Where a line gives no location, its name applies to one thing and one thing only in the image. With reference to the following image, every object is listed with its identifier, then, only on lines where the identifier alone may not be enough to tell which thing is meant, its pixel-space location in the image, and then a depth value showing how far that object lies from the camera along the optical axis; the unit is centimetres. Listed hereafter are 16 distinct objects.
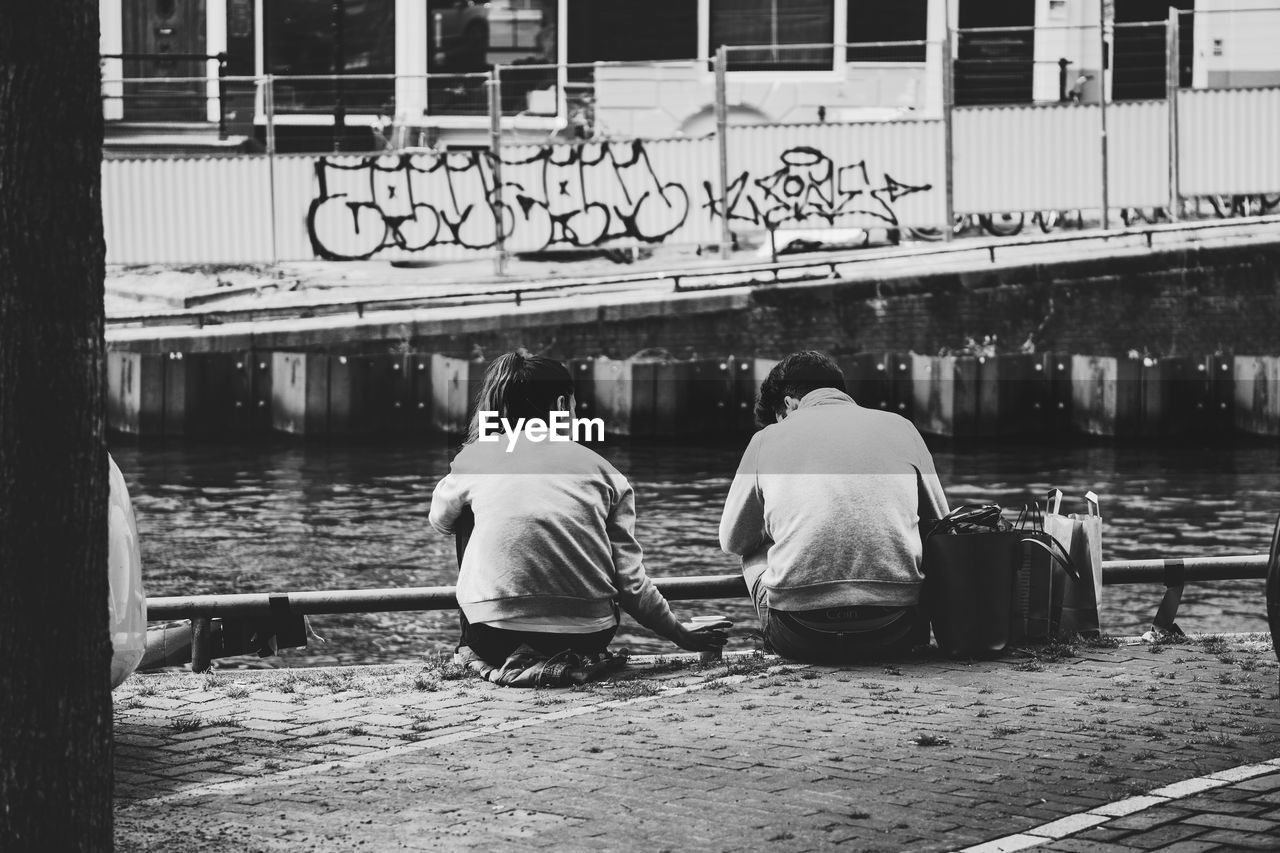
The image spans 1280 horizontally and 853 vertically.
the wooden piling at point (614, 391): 2067
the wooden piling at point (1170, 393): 2098
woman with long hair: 668
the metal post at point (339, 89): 2441
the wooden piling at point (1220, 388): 2098
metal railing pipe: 705
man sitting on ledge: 685
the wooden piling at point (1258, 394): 2098
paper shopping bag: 732
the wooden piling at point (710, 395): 2084
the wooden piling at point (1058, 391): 2105
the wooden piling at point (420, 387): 2094
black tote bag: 694
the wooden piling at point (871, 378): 2073
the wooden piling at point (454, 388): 2075
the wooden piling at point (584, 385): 2056
